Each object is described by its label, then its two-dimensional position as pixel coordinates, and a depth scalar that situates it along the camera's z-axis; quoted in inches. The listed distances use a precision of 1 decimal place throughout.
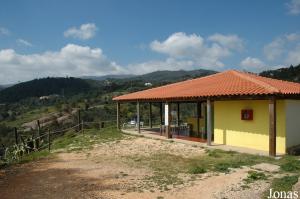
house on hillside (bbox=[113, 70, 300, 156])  369.7
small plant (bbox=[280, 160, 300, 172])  285.3
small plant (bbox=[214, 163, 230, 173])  293.7
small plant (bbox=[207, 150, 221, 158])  368.3
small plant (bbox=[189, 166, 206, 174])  289.5
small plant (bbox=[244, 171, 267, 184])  253.2
